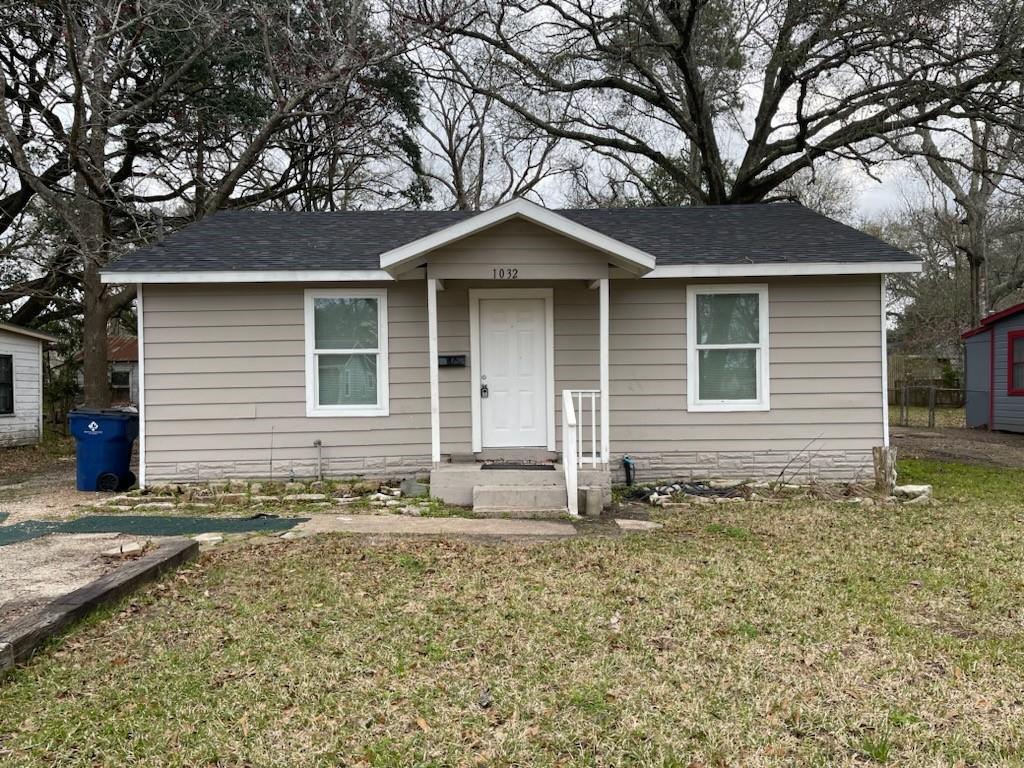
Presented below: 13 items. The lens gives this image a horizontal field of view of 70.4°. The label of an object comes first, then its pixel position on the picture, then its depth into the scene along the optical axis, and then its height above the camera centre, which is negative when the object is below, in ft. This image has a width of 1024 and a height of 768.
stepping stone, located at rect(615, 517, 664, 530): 21.77 -4.16
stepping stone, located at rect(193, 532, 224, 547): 20.02 -4.10
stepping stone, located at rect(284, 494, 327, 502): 26.71 -3.91
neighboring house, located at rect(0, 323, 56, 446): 49.49 +0.61
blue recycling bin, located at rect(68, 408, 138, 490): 28.48 -2.06
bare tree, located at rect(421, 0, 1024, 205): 41.73 +22.26
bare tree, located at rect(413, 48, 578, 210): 74.59 +25.46
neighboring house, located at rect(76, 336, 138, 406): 99.96 +4.19
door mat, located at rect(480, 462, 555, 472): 26.12 -2.80
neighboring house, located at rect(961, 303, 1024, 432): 54.19 +1.05
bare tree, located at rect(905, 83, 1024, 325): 69.26 +19.89
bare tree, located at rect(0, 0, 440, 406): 42.93 +19.43
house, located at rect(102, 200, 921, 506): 28.76 +0.82
